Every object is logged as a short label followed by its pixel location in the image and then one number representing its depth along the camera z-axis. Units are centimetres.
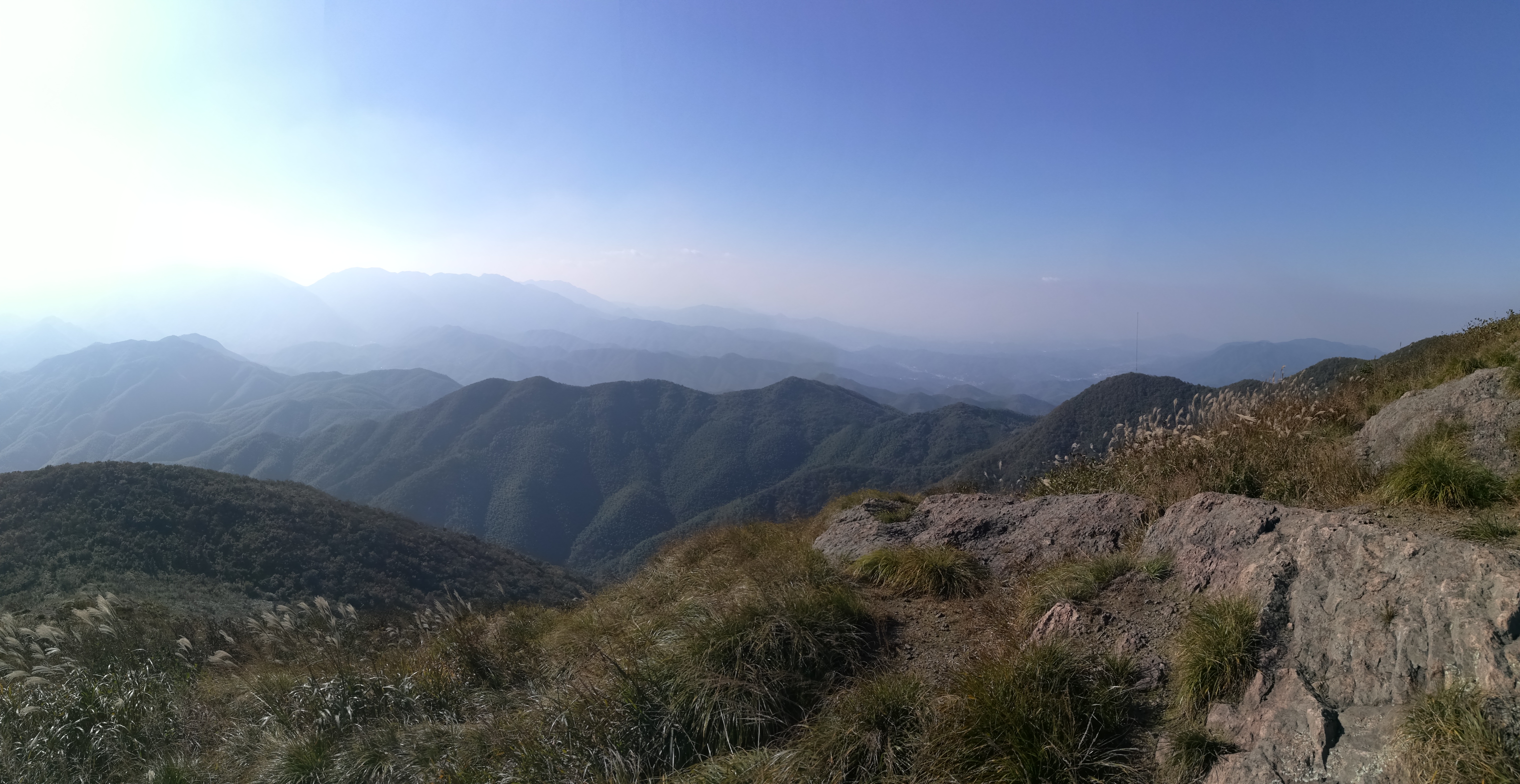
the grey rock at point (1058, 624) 394
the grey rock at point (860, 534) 685
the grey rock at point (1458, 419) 465
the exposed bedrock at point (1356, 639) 246
